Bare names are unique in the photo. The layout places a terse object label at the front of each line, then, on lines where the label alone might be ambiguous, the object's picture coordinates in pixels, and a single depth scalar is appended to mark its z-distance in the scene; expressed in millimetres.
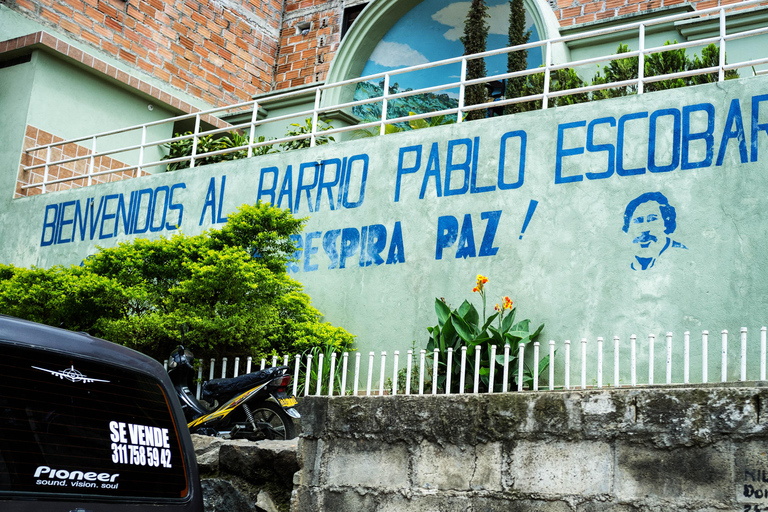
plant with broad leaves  7676
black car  2982
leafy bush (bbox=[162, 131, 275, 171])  15155
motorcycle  7383
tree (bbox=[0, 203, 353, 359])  8812
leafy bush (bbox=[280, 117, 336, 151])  14344
